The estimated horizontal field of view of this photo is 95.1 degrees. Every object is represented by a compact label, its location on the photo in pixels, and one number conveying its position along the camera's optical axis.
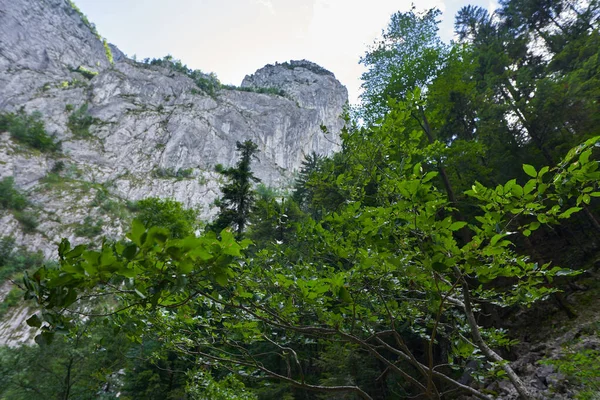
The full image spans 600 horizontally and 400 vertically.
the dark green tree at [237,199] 15.38
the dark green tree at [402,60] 8.94
